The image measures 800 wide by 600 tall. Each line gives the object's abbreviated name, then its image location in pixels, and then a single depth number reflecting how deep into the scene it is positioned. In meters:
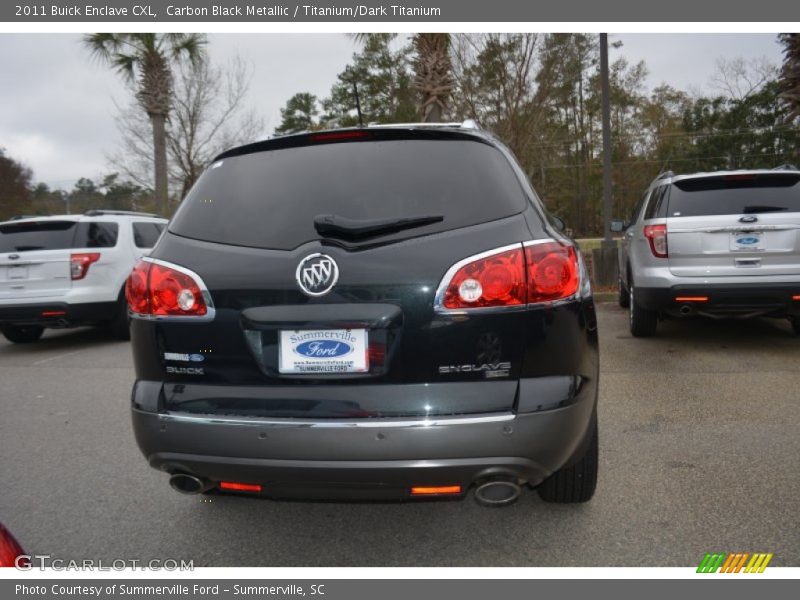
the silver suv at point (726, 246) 5.64
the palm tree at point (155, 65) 17.27
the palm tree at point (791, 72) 14.28
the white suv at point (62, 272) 7.65
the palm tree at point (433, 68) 12.64
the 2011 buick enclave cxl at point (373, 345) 2.11
